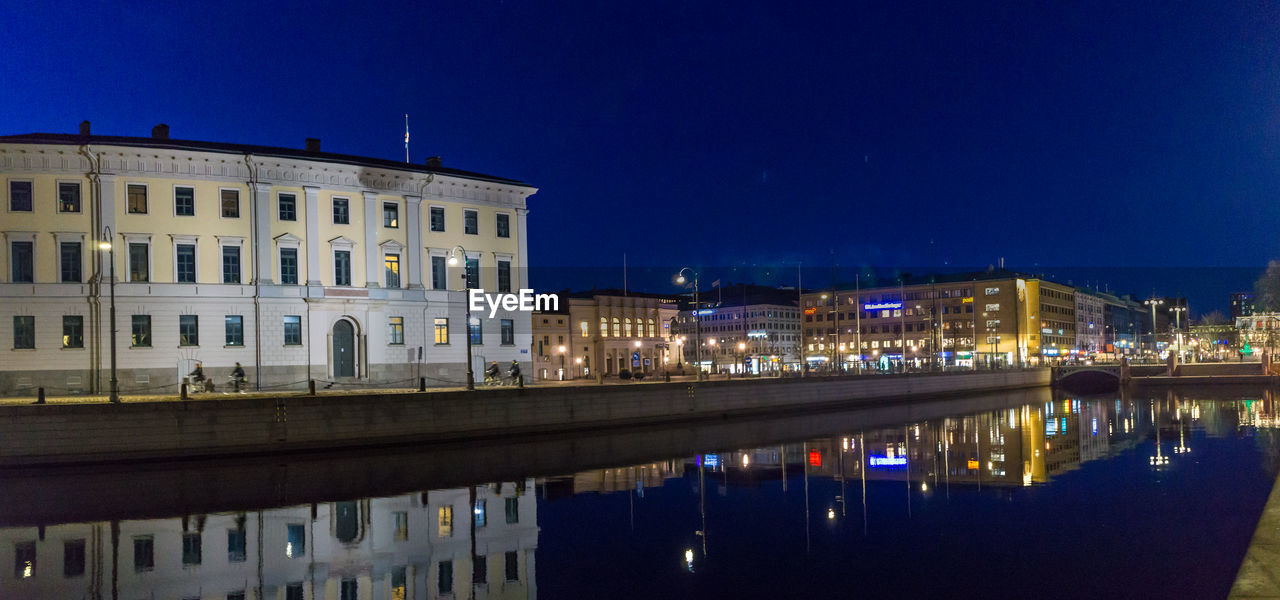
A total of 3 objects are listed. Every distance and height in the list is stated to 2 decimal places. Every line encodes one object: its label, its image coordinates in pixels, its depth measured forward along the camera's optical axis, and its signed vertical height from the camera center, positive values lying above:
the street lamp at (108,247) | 38.66 +4.63
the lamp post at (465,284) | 47.78 +3.92
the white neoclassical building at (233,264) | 48.75 +5.10
